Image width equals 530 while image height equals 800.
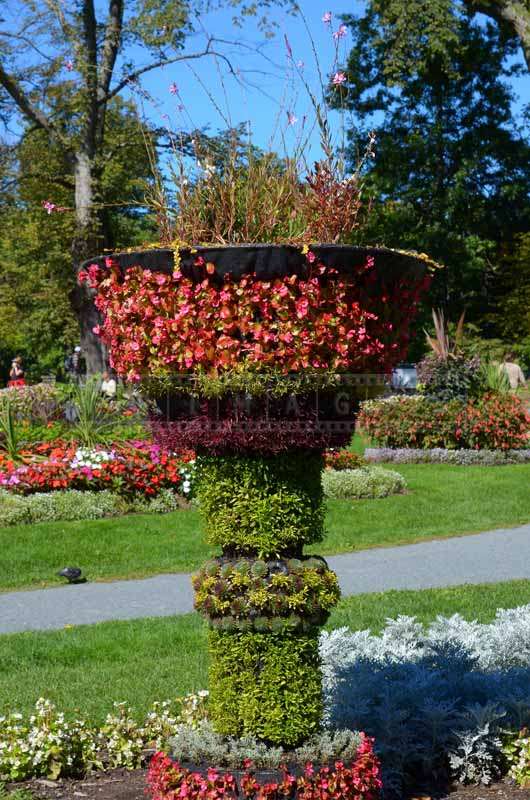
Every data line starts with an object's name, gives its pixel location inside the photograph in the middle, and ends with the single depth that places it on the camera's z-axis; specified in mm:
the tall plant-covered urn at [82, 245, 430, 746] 3412
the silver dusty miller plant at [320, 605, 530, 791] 4195
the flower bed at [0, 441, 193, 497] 11688
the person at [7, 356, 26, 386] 26306
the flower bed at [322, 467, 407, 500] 12523
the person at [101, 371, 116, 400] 16642
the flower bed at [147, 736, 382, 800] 3398
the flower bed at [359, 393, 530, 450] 16531
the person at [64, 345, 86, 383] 33219
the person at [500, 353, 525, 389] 19516
